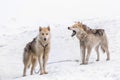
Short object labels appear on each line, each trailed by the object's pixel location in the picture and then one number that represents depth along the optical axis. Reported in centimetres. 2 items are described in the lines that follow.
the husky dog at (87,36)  1283
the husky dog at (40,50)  1145
